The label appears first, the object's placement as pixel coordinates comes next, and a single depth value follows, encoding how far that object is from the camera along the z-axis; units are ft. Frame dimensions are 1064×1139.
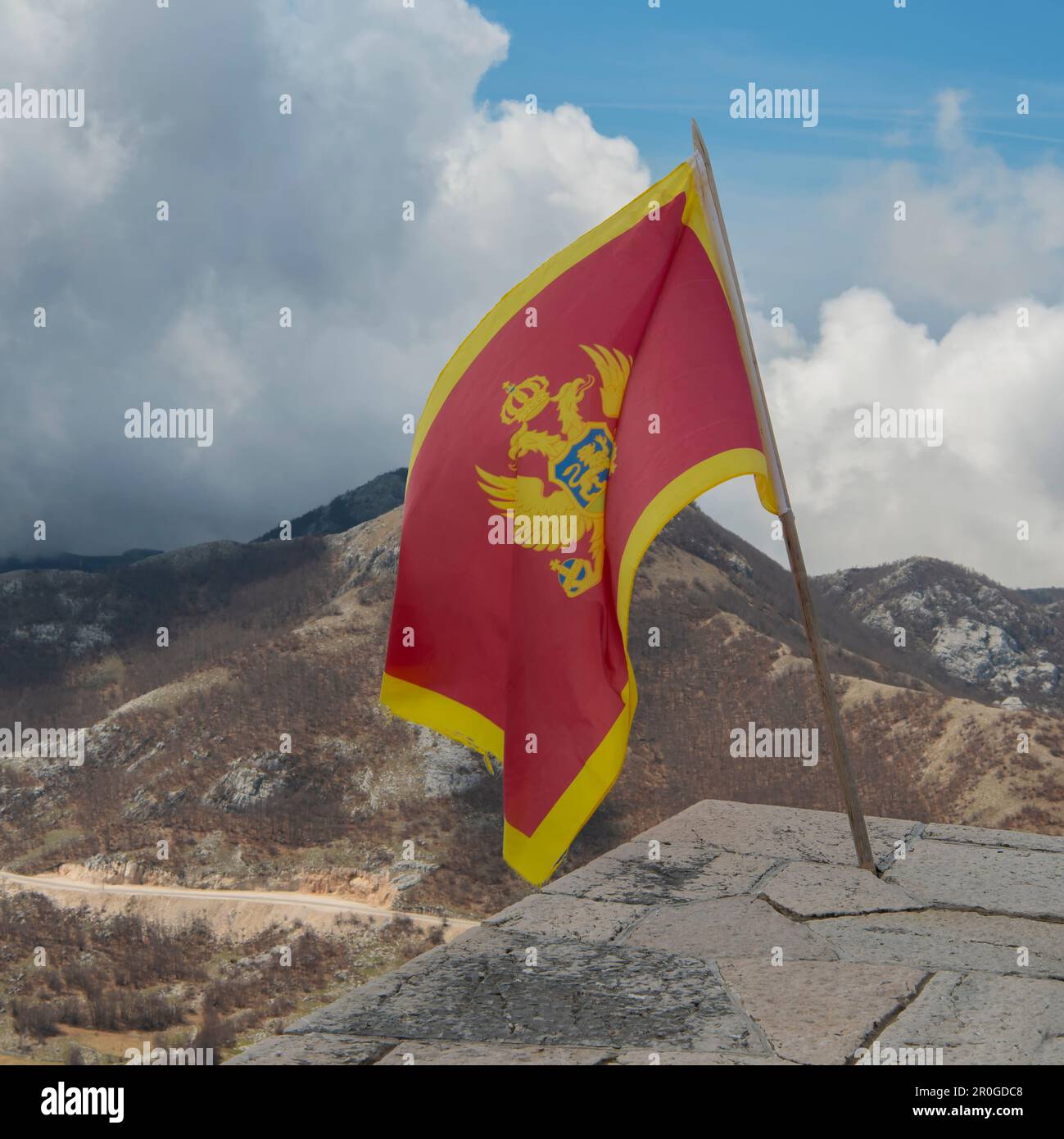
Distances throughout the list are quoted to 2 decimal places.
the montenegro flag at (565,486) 16.29
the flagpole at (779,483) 17.42
